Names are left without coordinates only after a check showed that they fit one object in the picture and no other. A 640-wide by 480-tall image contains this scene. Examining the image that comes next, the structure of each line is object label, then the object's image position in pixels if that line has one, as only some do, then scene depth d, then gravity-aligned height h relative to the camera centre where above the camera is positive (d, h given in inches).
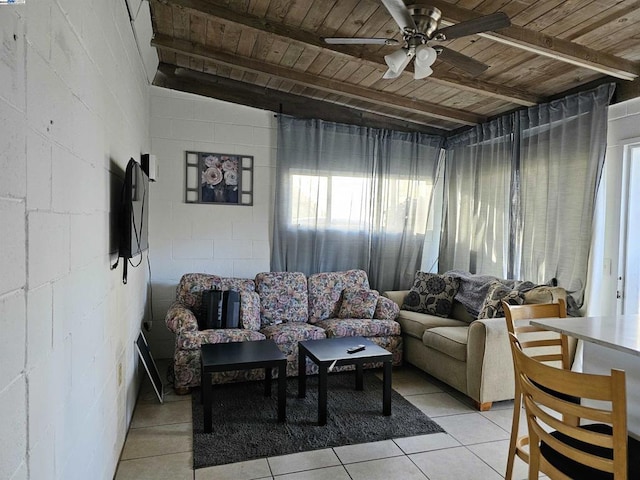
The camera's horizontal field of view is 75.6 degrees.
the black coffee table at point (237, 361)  106.7 -36.7
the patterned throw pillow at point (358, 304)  165.2 -30.7
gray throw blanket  153.0 -22.3
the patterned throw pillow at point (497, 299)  131.9 -22.3
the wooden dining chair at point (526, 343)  80.7 -22.8
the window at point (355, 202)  181.0 +11.5
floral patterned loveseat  132.6 -33.8
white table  60.2 -16.0
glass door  123.2 +0.4
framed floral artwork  169.6 +19.3
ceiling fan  82.7 +42.2
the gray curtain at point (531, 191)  131.4 +15.1
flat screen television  85.2 +2.3
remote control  121.2 -36.1
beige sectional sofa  122.1 -39.4
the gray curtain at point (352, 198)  179.5 +13.2
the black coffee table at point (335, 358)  112.2 -37.2
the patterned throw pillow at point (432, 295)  166.2 -26.9
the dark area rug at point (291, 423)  99.7 -53.7
